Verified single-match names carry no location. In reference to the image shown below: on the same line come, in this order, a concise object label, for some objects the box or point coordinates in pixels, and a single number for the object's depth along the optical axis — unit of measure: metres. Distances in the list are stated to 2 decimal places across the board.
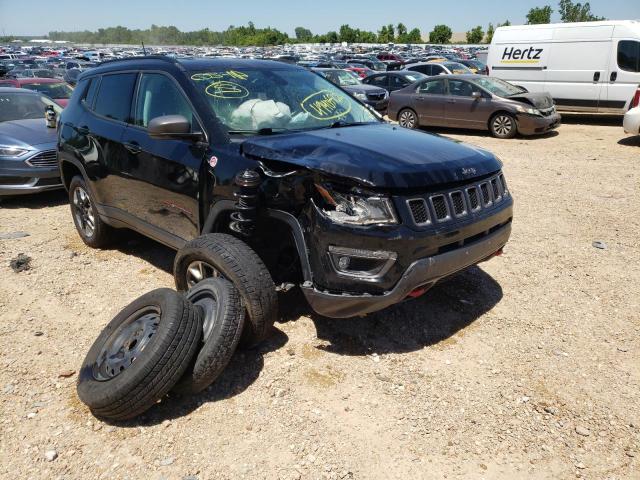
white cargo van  12.55
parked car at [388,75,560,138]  11.57
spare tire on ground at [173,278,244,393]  2.82
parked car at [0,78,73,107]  11.81
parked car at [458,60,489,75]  24.73
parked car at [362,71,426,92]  15.67
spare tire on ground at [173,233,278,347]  3.05
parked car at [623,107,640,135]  9.95
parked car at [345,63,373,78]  25.45
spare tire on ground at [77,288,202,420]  2.66
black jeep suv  2.89
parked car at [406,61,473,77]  18.67
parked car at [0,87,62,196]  7.00
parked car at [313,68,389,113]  14.34
